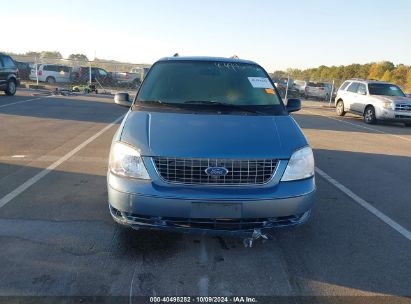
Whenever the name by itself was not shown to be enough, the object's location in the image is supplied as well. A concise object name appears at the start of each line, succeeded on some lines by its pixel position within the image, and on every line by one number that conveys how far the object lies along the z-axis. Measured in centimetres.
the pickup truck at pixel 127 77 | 3409
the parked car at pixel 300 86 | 3512
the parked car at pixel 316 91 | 3416
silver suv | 1539
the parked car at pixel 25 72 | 3198
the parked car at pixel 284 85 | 3335
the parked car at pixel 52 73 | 3014
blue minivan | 326
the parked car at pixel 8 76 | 1734
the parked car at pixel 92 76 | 3130
